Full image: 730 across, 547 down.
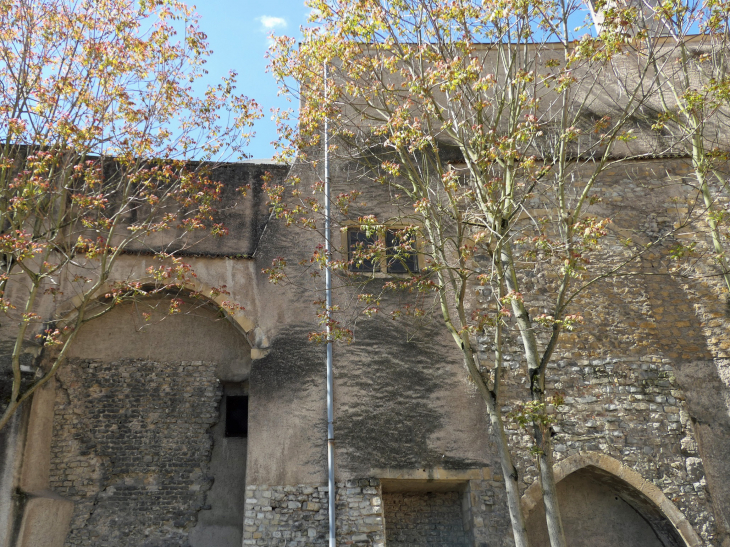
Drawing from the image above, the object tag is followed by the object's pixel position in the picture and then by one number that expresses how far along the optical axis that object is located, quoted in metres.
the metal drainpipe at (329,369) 8.41
